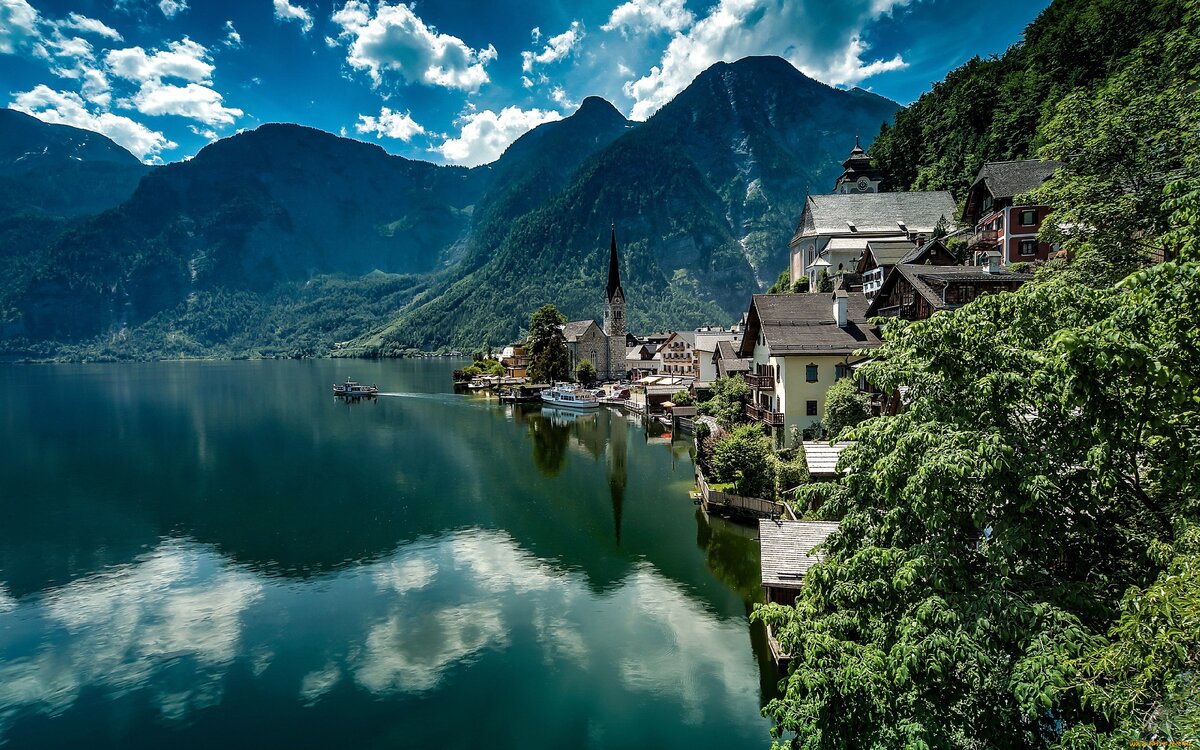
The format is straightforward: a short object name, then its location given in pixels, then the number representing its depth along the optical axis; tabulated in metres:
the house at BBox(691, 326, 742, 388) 81.69
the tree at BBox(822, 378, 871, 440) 36.56
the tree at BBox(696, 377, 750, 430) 51.12
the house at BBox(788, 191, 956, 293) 81.88
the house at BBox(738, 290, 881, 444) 40.56
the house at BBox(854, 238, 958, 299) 48.88
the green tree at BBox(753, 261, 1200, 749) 7.68
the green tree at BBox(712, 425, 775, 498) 36.53
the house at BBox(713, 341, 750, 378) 60.69
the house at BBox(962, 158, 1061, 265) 49.72
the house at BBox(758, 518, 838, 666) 21.31
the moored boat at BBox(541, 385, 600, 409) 96.31
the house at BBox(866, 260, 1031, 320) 34.34
